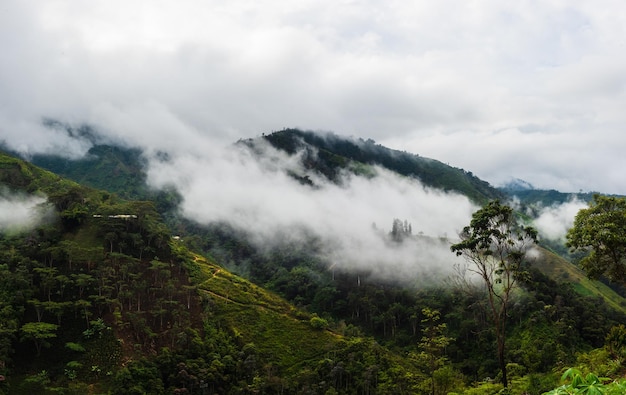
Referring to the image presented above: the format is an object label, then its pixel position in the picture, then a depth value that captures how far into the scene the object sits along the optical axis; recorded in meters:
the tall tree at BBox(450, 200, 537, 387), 34.02
